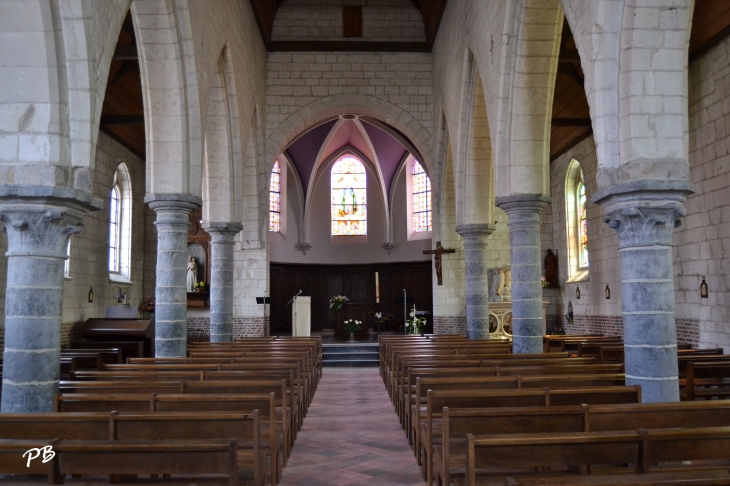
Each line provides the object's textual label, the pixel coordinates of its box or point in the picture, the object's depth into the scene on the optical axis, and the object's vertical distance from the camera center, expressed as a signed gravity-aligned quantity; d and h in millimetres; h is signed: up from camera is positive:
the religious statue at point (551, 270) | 19344 +1182
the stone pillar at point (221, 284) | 13438 +637
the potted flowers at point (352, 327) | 18172 -387
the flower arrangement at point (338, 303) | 19359 +297
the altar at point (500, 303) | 16531 +195
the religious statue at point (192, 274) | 19028 +1196
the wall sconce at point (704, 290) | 11133 +303
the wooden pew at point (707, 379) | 7500 -829
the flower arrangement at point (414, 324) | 17919 -341
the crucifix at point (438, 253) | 17609 +1574
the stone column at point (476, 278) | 13430 +683
